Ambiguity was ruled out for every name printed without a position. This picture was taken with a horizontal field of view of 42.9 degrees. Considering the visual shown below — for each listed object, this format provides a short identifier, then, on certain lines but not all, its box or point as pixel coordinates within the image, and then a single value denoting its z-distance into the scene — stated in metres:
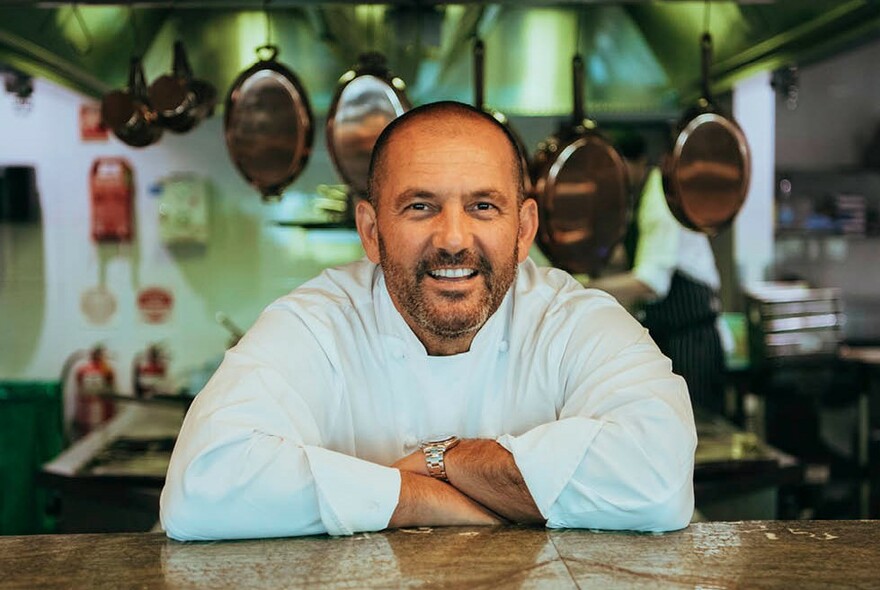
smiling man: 1.64
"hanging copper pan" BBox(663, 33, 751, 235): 3.06
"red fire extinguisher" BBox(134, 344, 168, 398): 4.89
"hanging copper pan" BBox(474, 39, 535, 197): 2.87
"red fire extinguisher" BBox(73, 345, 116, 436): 4.89
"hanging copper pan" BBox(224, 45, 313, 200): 3.07
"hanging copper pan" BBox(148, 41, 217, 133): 3.11
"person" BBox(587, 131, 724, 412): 4.62
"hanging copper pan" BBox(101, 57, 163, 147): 3.13
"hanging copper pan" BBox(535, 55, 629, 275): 3.03
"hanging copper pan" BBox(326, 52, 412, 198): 2.98
